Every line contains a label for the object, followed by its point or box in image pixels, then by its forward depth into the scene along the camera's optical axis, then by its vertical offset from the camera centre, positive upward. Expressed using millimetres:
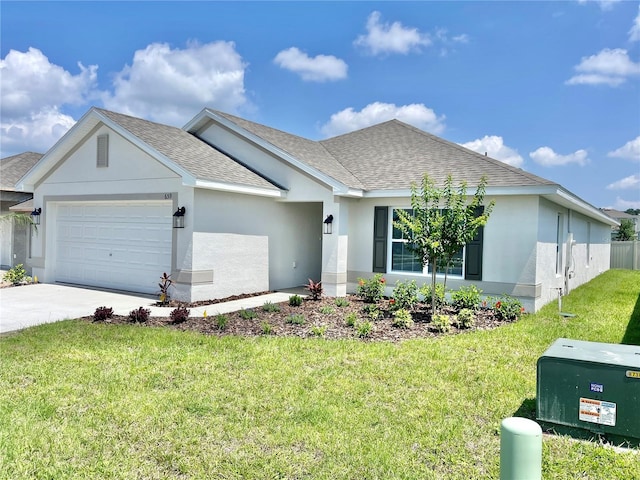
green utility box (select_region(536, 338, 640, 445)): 3977 -1338
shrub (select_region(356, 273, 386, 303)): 12219 -1278
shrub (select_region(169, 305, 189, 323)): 9016 -1598
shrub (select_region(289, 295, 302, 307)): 11284 -1538
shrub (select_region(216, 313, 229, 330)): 8547 -1622
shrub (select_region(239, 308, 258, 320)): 9484 -1624
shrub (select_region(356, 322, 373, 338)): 8156 -1620
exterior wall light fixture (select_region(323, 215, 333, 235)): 12888 +530
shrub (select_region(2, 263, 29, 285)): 14539 -1408
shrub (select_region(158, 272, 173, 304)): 11359 -1315
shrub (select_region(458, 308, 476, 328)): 9219 -1537
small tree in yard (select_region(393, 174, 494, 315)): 9414 +428
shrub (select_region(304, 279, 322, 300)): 12156 -1332
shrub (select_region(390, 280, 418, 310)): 10822 -1350
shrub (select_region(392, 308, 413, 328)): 9023 -1551
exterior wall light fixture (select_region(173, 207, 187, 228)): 11453 +522
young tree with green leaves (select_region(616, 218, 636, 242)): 40281 +1776
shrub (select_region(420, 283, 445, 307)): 10953 -1231
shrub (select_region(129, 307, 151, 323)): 9094 -1629
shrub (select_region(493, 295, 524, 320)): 10117 -1422
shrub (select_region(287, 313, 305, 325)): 9133 -1636
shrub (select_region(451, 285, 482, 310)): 10734 -1284
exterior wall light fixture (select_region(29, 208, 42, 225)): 14917 +607
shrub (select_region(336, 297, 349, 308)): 11312 -1557
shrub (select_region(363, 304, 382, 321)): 9734 -1565
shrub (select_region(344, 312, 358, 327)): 9055 -1623
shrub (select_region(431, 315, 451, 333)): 8727 -1560
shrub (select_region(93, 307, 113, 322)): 9133 -1637
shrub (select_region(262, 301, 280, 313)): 10369 -1592
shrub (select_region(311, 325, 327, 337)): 8200 -1666
